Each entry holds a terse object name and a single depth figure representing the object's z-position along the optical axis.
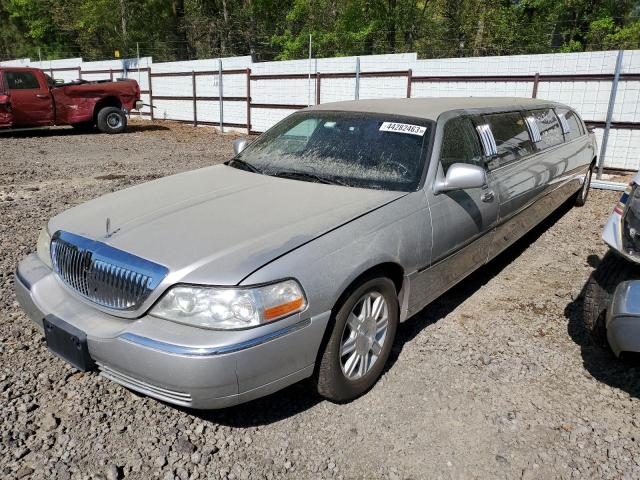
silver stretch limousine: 2.21
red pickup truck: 13.09
